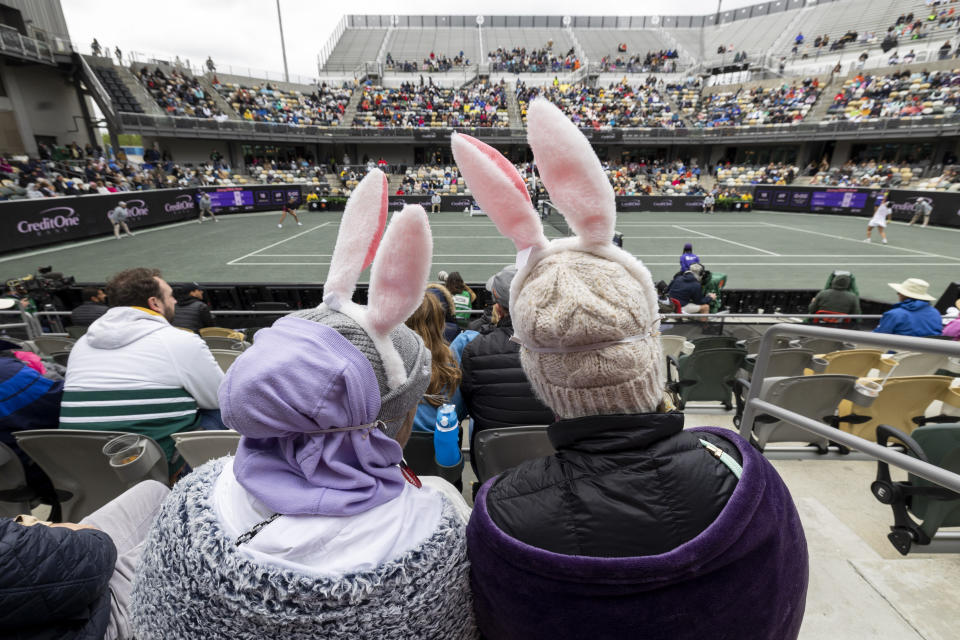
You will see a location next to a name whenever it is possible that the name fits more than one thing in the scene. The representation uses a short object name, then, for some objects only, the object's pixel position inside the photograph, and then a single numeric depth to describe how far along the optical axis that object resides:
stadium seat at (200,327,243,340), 5.59
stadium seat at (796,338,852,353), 5.57
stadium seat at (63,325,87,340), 5.78
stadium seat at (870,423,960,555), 2.06
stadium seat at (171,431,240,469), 2.24
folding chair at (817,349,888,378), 4.21
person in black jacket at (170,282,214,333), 5.71
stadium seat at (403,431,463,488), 2.43
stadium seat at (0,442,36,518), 2.37
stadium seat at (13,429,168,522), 2.22
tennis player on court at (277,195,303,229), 27.28
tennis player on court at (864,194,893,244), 16.17
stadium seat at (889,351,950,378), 4.25
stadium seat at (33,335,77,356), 5.03
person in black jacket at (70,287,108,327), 5.66
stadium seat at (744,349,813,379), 4.12
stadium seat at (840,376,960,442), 3.18
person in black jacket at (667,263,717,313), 7.29
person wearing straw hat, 4.66
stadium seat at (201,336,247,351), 4.93
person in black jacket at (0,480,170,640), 1.08
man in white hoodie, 2.29
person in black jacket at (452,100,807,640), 0.84
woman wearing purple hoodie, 0.82
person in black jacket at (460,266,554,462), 2.54
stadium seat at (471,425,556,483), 2.28
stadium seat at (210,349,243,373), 4.12
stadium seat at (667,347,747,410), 4.39
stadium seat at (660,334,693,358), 5.47
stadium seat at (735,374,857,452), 3.14
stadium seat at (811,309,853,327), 6.28
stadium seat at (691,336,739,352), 5.16
